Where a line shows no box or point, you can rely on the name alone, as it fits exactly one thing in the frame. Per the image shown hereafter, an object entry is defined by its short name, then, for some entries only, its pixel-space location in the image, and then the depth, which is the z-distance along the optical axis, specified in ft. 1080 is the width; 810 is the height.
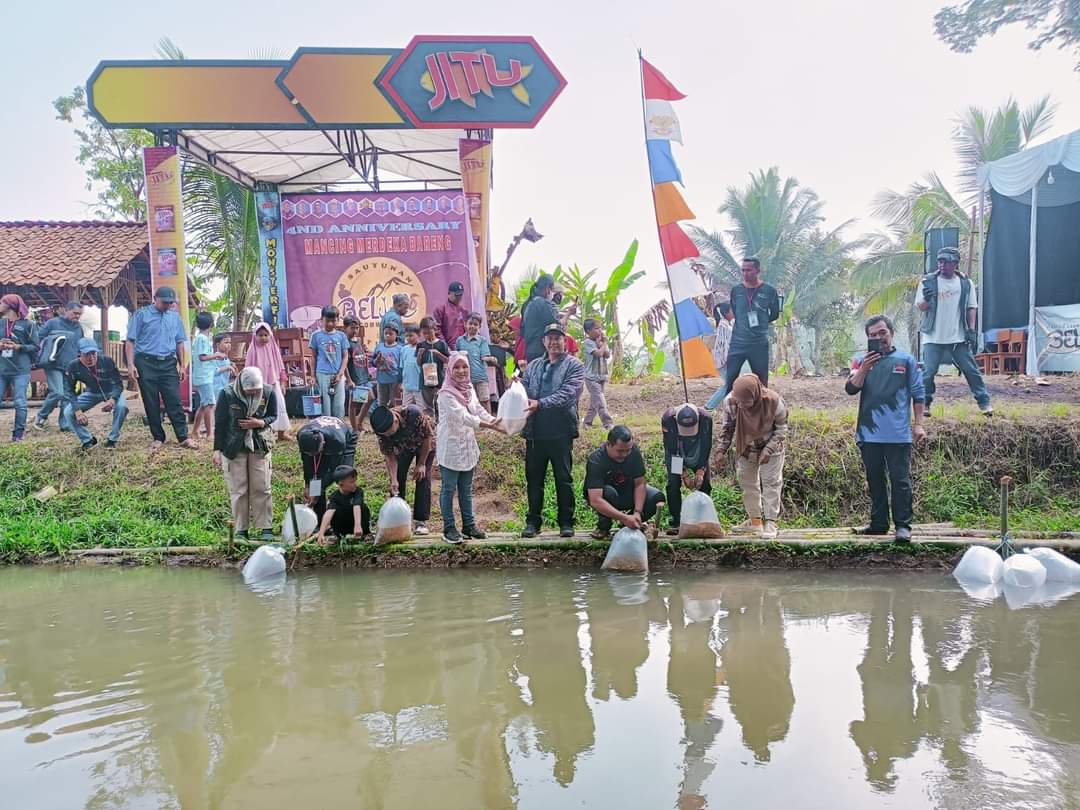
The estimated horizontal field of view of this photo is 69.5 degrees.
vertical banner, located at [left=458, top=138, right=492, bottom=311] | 34.81
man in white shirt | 26.76
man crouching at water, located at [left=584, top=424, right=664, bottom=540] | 19.29
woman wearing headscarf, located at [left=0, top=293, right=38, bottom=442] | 32.01
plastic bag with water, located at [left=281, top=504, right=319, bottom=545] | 21.26
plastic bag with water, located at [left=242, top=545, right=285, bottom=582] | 20.02
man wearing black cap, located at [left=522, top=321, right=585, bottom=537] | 20.84
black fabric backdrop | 40.24
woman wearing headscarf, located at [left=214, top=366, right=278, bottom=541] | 21.45
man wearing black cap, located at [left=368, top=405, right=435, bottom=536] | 21.42
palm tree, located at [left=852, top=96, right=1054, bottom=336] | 65.98
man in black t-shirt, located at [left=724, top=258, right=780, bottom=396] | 24.30
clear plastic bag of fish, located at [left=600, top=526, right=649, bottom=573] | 19.34
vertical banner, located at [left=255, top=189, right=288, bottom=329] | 39.04
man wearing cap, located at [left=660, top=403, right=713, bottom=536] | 20.02
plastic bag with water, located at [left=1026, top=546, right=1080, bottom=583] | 17.40
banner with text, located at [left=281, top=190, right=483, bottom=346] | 39.27
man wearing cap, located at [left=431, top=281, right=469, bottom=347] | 32.17
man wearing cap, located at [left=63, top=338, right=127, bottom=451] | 30.37
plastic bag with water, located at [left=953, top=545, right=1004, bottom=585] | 17.57
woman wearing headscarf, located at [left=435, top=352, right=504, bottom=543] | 20.68
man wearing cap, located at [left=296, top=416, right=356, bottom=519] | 20.75
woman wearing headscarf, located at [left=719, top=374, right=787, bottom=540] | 20.22
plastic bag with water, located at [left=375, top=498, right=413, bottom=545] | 20.77
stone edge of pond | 19.35
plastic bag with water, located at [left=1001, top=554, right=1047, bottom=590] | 17.08
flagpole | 24.90
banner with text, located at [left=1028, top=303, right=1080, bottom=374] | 37.88
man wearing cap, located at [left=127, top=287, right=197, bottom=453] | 28.91
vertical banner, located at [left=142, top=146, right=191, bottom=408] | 34.19
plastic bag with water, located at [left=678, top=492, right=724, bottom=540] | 19.98
